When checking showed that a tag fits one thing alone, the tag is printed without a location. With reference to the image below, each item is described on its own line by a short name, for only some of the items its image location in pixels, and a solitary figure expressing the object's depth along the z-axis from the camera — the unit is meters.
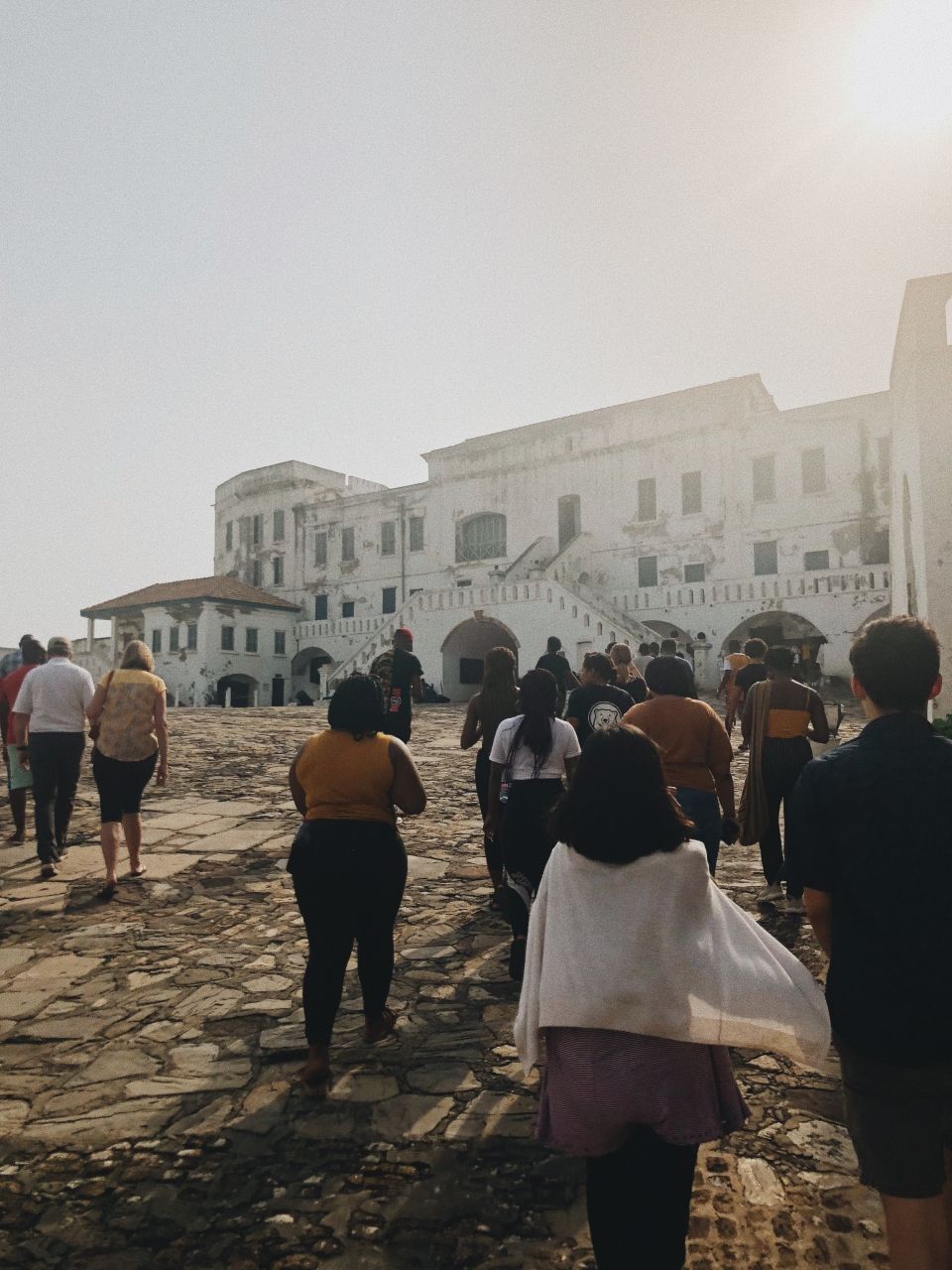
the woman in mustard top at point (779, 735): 5.22
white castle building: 26.11
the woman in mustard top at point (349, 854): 3.30
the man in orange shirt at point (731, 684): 9.65
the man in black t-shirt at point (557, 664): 8.48
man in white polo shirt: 6.44
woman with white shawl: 1.83
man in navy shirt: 1.82
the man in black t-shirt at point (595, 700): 5.22
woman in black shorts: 5.81
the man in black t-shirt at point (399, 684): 6.80
